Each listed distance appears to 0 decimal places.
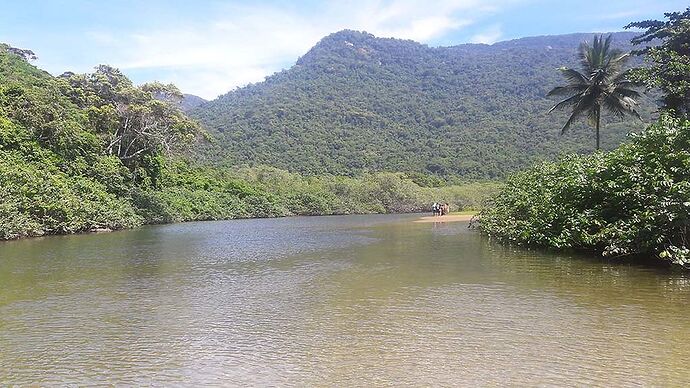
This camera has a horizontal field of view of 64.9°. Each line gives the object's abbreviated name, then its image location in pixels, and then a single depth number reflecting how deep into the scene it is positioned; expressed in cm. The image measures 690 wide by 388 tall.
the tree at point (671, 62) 1680
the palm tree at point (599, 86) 2695
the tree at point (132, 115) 3725
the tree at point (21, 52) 5642
